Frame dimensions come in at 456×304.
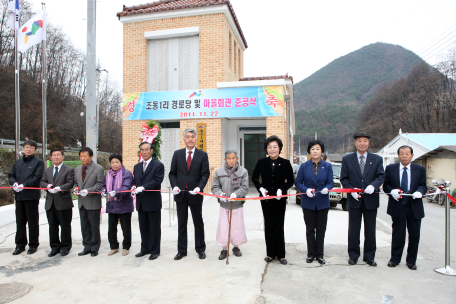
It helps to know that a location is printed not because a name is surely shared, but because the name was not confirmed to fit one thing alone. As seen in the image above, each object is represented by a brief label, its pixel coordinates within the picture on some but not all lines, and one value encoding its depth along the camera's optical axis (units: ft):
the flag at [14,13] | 30.22
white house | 93.04
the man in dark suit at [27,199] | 17.44
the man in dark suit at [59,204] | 17.15
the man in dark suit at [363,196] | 15.38
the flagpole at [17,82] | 29.96
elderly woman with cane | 16.35
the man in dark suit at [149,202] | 16.66
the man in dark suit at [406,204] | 14.83
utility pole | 25.89
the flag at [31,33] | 32.36
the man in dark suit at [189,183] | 16.49
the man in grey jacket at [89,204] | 17.07
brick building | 39.11
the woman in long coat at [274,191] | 15.65
